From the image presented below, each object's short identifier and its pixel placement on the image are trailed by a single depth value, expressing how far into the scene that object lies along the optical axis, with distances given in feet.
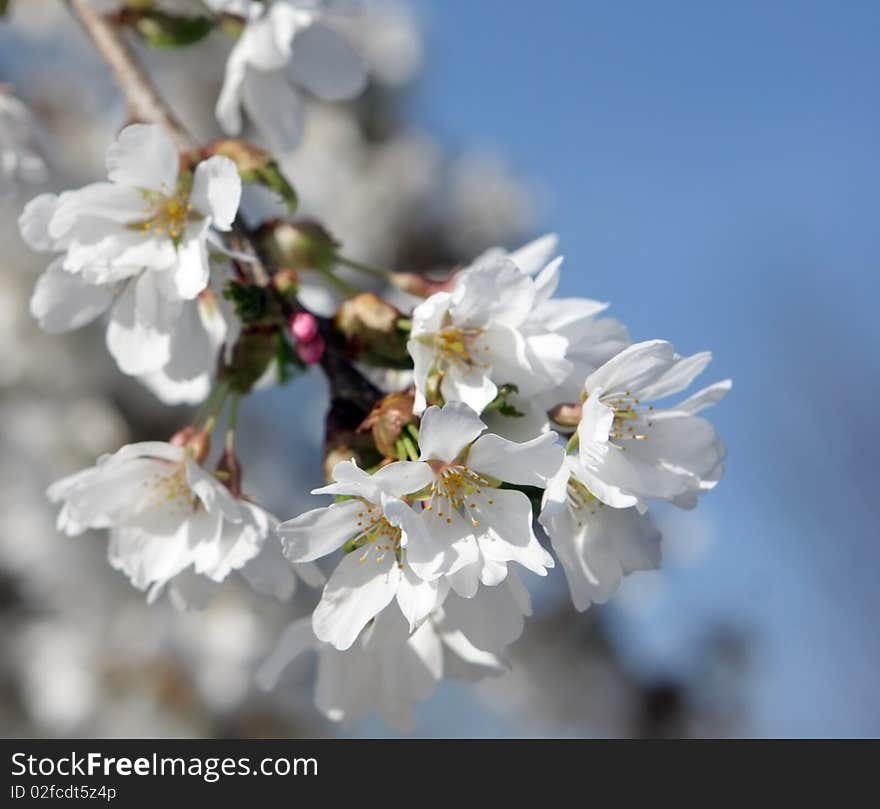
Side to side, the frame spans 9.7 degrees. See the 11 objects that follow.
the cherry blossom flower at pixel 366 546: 2.35
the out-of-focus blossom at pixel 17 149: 2.61
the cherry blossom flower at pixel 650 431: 2.37
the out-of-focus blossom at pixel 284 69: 2.58
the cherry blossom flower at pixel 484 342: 2.39
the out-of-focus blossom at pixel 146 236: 2.44
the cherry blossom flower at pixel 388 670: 2.50
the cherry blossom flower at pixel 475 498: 2.35
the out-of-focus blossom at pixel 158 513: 2.44
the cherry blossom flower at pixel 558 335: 2.40
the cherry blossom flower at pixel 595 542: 2.38
